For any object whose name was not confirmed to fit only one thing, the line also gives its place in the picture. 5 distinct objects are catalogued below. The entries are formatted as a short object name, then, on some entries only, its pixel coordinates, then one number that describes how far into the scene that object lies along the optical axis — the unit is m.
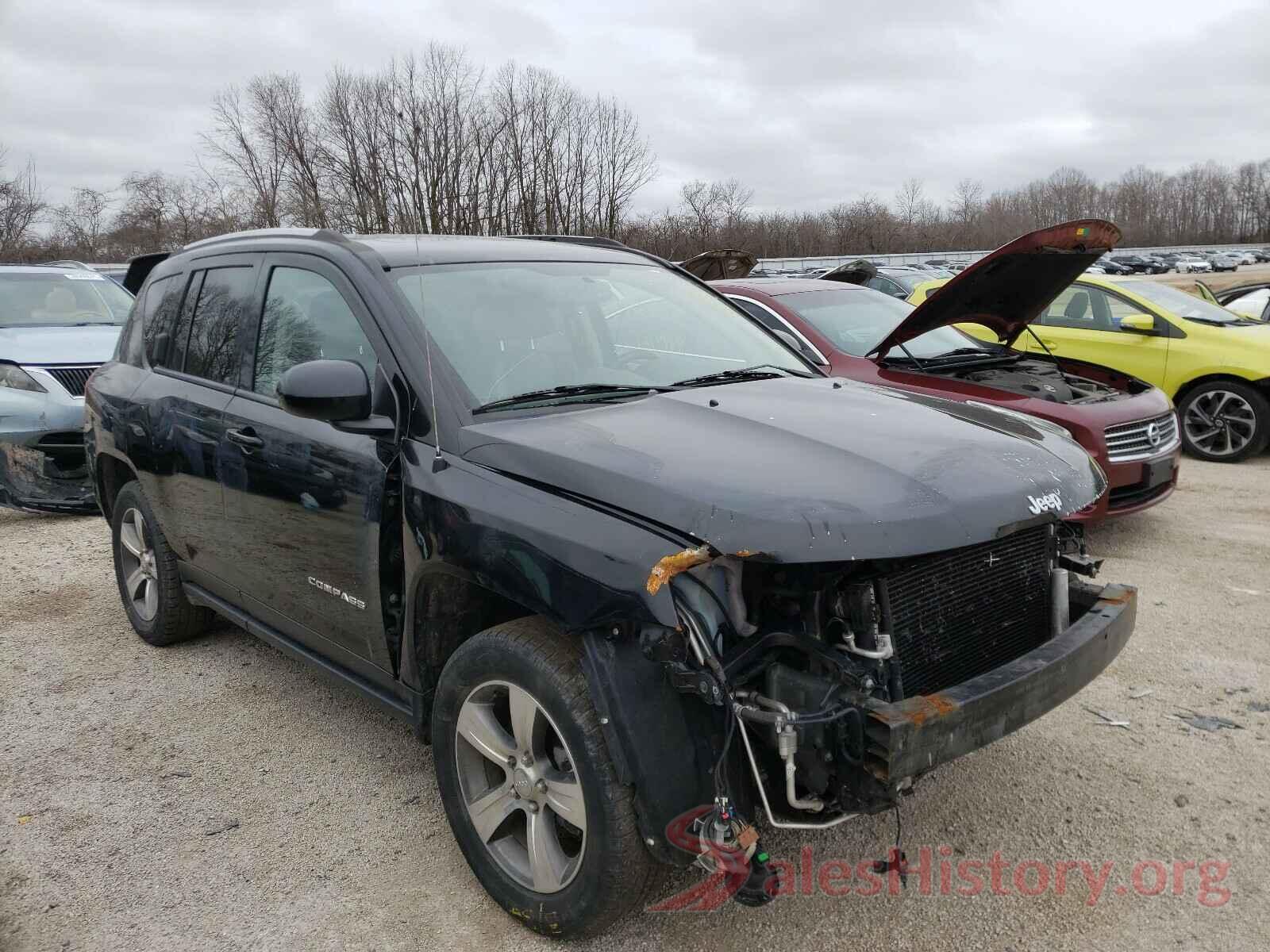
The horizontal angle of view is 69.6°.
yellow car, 8.10
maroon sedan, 4.97
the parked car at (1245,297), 11.52
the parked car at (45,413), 6.92
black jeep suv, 2.05
